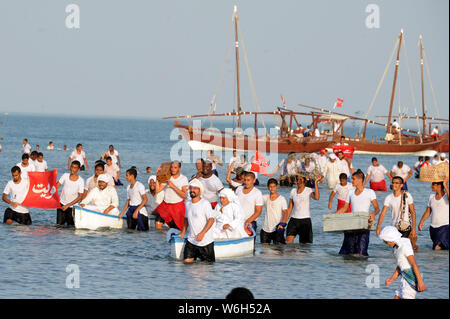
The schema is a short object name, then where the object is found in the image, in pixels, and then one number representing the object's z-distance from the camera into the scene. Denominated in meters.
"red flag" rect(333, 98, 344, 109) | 72.31
